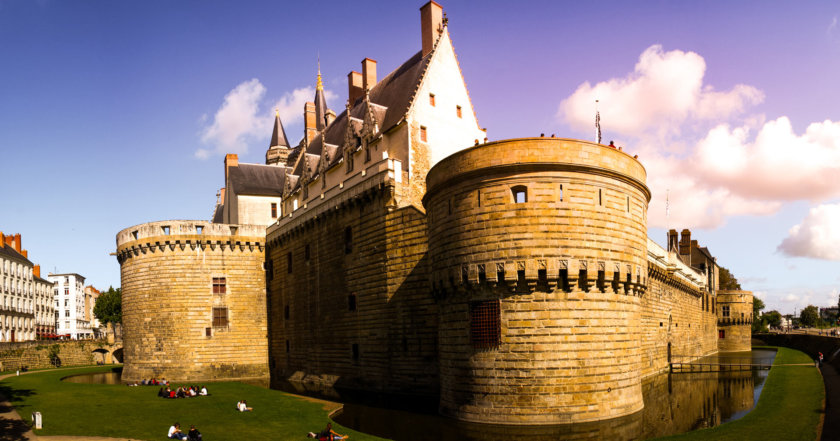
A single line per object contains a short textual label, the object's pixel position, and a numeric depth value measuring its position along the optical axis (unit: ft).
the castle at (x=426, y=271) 73.05
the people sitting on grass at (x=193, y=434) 66.74
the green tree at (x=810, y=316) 520.42
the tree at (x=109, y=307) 297.74
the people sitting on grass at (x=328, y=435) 65.72
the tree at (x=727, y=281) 341.21
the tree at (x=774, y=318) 476.91
